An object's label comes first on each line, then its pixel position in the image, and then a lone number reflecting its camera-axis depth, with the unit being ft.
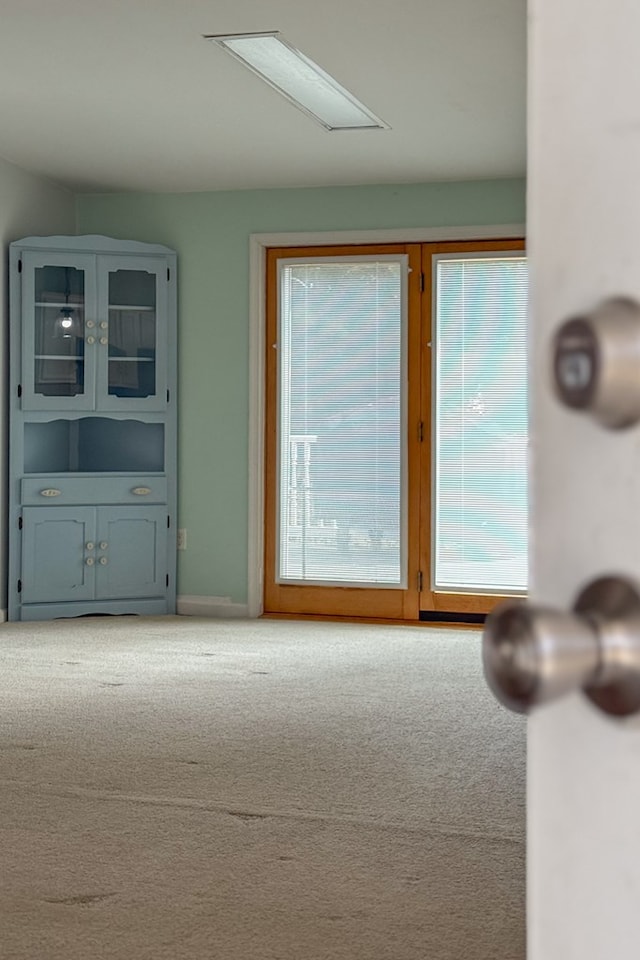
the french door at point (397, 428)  20.61
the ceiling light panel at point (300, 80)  13.79
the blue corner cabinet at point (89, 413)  20.38
